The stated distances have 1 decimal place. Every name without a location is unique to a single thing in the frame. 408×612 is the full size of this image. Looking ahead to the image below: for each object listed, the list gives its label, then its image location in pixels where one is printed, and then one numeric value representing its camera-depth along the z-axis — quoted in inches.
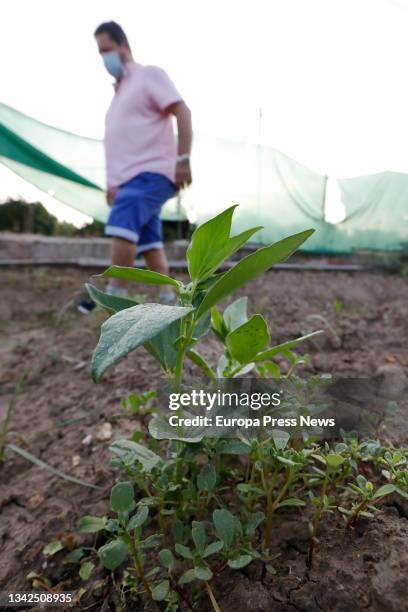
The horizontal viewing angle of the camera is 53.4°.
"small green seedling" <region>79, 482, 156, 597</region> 21.8
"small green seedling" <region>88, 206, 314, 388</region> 17.1
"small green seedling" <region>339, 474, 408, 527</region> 21.9
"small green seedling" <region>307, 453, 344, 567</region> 22.8
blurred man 82.6
